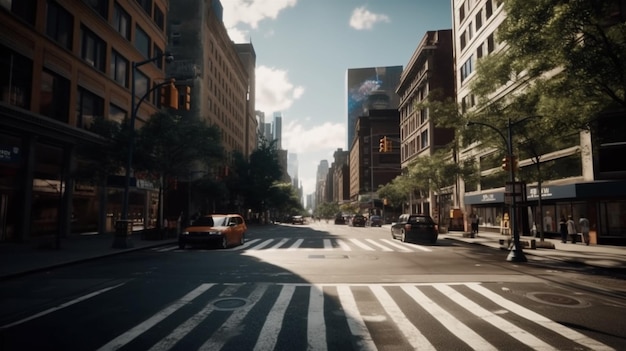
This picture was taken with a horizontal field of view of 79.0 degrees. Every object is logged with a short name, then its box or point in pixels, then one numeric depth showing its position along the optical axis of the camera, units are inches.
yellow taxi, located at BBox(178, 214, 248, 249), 693.9
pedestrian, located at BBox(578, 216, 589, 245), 840.3
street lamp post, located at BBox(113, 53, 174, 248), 687.7
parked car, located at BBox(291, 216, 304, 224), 2889.3
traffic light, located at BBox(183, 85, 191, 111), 576.6
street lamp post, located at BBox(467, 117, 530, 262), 552.7
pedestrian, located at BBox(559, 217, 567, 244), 906.7
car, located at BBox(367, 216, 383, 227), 2194.9
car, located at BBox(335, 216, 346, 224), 2598.4
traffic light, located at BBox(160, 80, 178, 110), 535.2
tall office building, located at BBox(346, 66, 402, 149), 6793.8
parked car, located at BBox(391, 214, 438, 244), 866.1
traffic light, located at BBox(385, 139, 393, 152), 946.6
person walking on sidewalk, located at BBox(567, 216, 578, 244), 881.5
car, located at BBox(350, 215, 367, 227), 2112.5
